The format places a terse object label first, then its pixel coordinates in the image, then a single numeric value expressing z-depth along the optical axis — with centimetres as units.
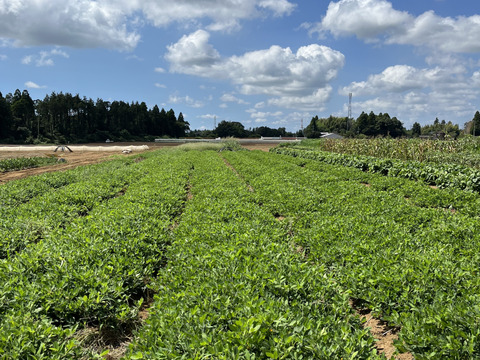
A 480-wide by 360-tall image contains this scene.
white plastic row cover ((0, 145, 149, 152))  4212
